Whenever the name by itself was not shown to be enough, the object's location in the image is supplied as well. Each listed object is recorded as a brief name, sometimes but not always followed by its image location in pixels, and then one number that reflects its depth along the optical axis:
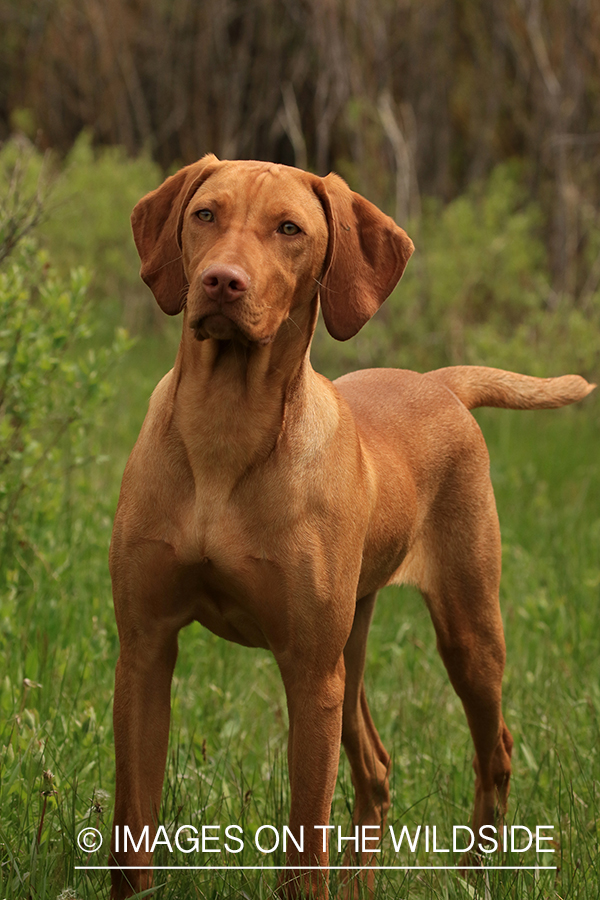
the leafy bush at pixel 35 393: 8.54
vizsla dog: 4.89
